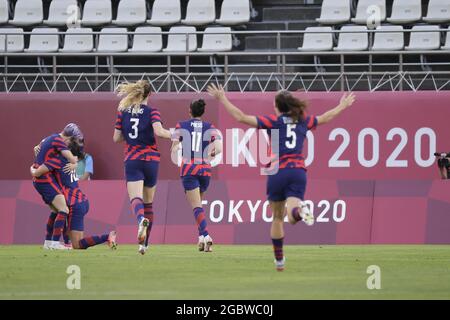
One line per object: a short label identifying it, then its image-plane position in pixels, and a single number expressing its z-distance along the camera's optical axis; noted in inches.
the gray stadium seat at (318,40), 1059.3
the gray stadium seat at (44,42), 1100.5
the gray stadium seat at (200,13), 1113.4
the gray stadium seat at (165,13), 1127.6
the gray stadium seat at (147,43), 1092.5
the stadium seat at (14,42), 1077.4
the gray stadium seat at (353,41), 1050.1
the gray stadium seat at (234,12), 1104.2
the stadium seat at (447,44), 1015.0
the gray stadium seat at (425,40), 1031.0
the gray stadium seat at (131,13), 1131.3
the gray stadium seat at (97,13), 1134.4
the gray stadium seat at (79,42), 1073.9
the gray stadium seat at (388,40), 1042.7
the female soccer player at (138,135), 697.0
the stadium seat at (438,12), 1067.9
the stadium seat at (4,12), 1136.8
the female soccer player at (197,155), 736.3
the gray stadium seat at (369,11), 1075.9
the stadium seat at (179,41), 1075.3
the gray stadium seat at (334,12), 1092.5
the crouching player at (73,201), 763.4
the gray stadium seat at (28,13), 1144.8
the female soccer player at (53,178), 762.2
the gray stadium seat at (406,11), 1085.8
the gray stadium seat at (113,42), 1087.6
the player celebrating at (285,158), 553.3
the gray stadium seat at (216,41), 1063.0
